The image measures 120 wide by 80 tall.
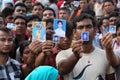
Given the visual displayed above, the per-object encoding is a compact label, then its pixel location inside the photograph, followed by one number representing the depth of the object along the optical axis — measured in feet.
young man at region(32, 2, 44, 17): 29.86
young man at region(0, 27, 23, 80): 13.89
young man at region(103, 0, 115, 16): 29.05
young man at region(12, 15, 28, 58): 21.46
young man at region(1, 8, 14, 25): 27.20
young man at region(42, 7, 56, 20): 26.43
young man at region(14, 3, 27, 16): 28.72
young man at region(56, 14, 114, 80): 13.42
